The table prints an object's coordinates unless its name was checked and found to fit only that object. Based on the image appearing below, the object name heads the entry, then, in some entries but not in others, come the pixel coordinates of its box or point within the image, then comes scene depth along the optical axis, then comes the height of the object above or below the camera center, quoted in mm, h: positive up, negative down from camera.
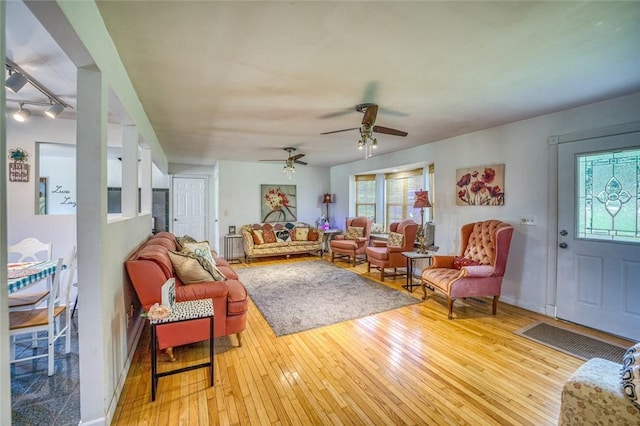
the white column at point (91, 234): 1500 -134
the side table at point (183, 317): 1875 -785
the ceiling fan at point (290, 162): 5031 +940
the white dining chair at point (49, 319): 2051 -859
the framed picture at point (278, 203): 7051 +218
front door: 2672 -232
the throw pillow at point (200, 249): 3357 -494
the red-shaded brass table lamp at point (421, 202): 4312 +160
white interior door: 6910 +99
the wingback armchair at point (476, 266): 3139 -681
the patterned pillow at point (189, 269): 2518 -550
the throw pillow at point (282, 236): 6528 -606
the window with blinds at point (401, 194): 5555 +397
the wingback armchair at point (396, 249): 4703 -666
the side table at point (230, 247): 6500 -870
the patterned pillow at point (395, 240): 4781 -511
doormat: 2408 -1264
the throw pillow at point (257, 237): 6240 -604
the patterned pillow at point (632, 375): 1137 -728
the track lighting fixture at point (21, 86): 2168 +1121
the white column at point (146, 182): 3561 +383
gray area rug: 3160 -1218
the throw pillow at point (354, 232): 6082 -474
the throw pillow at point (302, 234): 6779 -575
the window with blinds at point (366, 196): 6672 +396
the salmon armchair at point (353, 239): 5758 -630
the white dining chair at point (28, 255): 2234 -530
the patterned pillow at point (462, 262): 3521 -667
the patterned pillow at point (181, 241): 3742 -452
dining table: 1969 -511
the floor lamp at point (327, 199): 7508 +343
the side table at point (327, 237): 6931 -699
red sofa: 2188 -750
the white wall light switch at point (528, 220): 3376 -104
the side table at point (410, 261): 4059 -784
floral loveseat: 6195 -674
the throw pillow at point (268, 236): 6363 -605
